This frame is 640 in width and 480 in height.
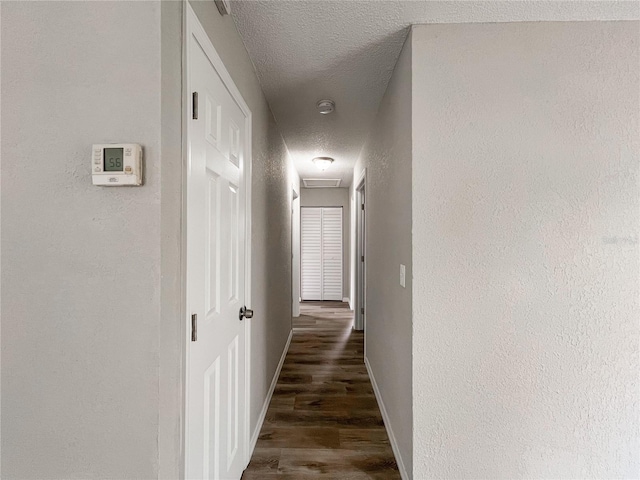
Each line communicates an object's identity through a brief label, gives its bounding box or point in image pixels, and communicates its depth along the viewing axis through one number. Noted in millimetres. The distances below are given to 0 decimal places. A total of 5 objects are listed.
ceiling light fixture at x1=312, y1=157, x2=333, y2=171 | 4086
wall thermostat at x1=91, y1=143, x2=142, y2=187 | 874
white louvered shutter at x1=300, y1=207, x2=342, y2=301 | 6430
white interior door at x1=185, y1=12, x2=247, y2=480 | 1104
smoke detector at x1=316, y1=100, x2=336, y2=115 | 2504
